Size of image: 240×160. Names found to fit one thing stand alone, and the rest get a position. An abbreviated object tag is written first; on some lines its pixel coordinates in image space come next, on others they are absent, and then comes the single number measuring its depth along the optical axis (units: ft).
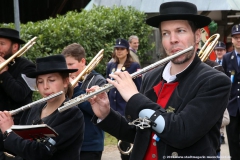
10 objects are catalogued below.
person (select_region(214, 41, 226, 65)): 38.52
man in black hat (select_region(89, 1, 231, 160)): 9.80
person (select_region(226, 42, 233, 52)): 51.07
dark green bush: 32.40
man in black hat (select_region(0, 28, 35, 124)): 19.12
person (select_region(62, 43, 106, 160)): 17.97
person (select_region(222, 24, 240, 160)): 24.50
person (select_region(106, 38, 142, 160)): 27.35
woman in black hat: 13.21
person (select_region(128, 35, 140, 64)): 37.88
